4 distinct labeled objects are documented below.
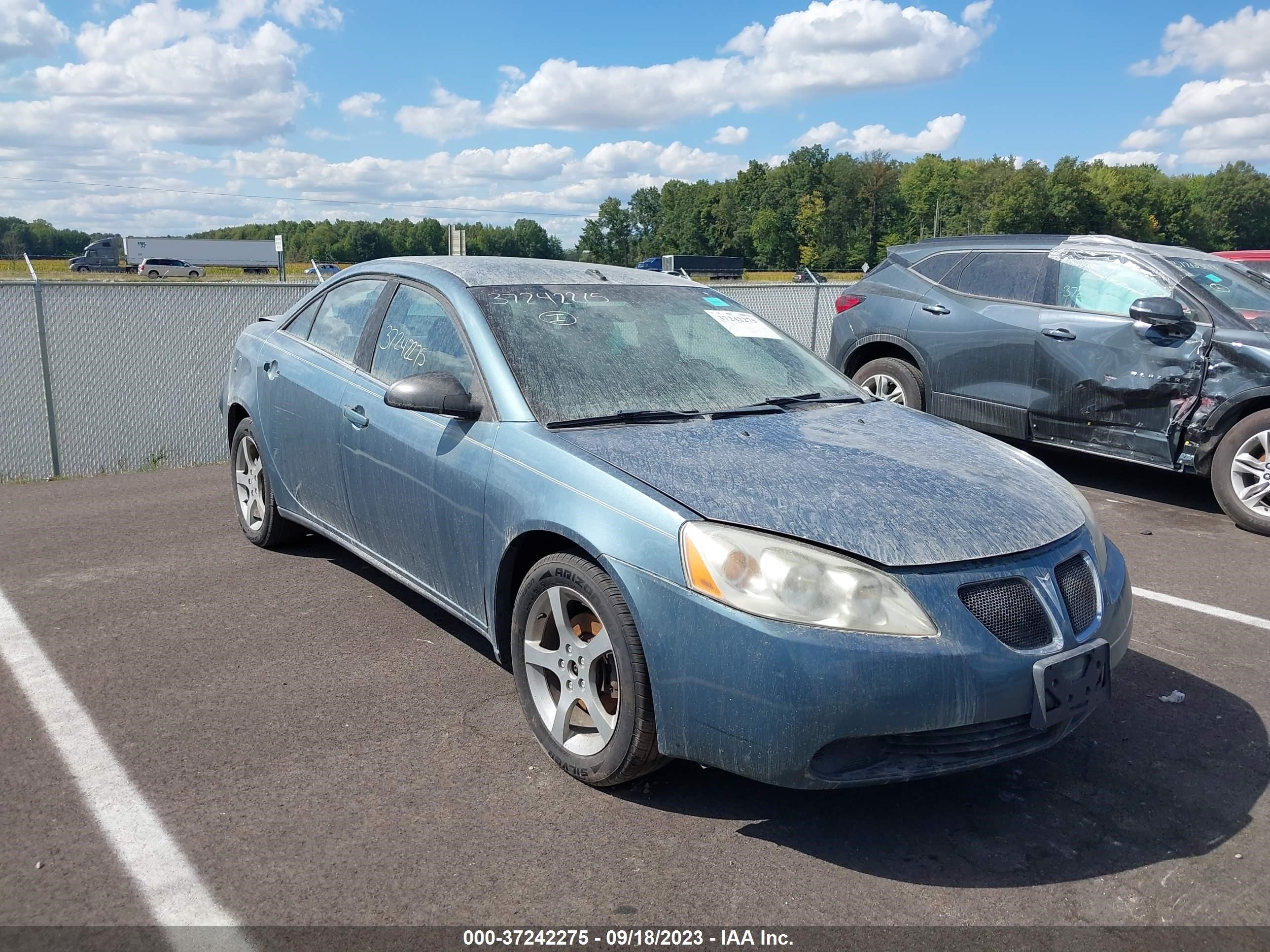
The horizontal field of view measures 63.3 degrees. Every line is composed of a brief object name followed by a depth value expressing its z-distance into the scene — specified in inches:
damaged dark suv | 263.9
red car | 478.9
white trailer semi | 2783.0
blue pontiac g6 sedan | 107.1
